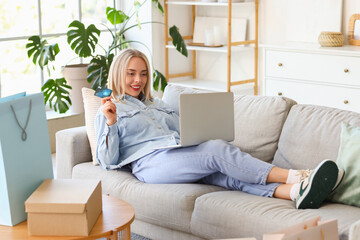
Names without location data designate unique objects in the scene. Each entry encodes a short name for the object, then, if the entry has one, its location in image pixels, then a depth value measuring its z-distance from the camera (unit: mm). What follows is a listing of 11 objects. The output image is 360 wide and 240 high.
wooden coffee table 1947
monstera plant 4445
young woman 2420
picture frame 4270
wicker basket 4172
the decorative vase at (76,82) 4719
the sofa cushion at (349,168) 2311
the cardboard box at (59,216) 1941
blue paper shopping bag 1987
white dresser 3986
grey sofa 2305
